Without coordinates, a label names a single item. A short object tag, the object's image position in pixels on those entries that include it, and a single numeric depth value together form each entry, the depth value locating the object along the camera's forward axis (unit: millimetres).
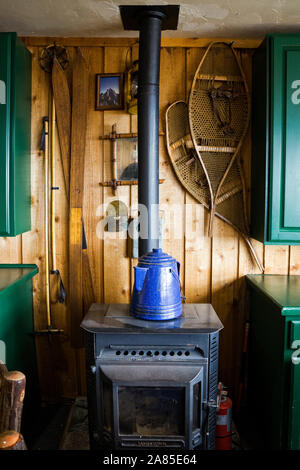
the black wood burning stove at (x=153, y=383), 1560
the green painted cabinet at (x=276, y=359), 1637
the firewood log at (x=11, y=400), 901
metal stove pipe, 1800
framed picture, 2154
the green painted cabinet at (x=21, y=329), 1804
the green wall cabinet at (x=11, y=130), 1909
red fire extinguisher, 1839
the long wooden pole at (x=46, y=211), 2182
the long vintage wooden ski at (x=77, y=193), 2143
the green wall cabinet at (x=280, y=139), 1874
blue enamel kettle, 1646
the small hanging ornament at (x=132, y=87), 2078
